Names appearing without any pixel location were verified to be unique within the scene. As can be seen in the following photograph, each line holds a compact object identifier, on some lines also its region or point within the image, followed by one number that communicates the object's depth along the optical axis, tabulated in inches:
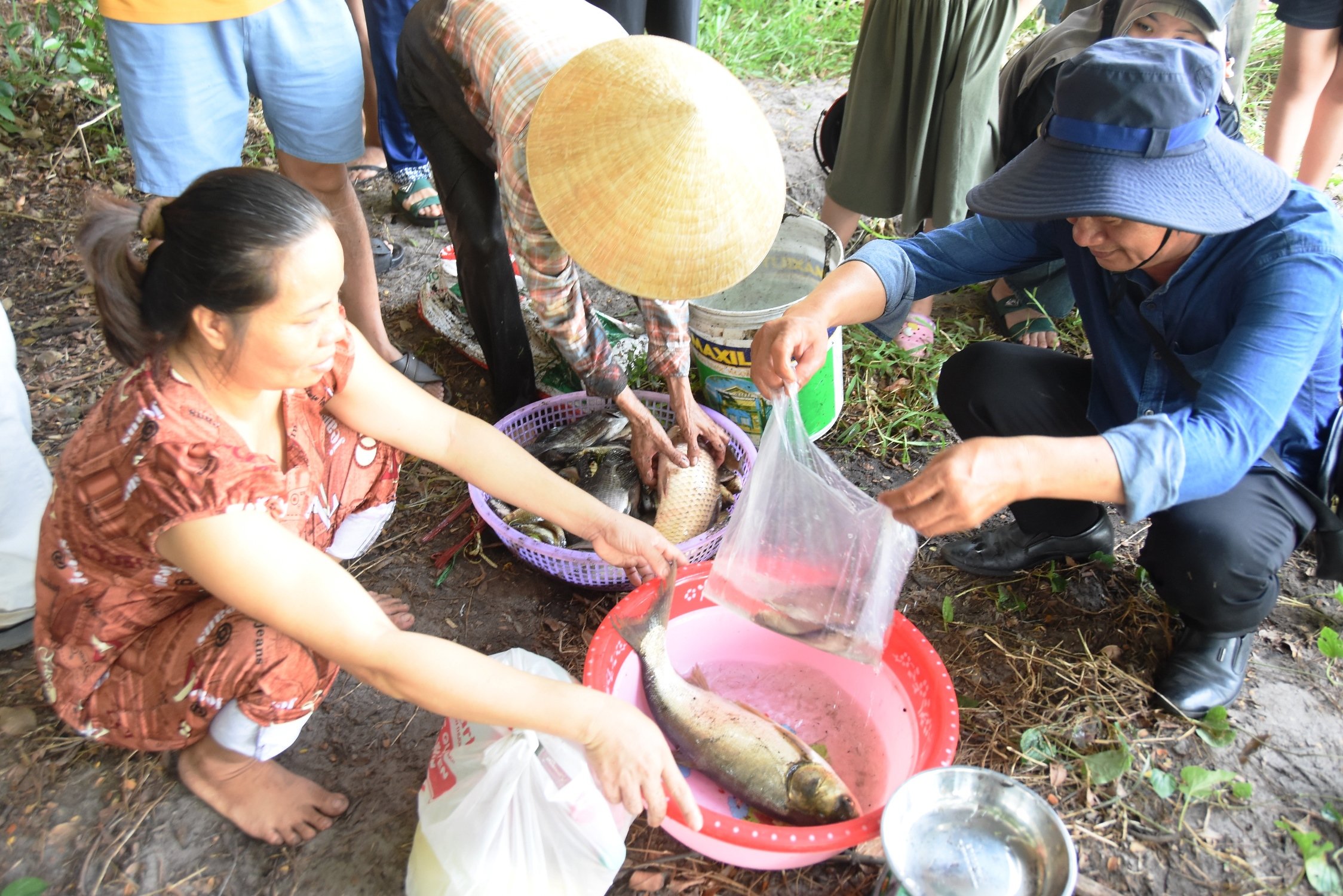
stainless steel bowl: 65.2
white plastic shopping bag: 68.3
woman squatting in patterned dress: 62.5
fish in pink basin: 78.9
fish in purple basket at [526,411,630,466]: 115.2
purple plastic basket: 98.7
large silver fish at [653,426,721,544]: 105.7
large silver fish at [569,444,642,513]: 108.4
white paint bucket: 114.2
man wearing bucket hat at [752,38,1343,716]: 65.0
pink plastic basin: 67.9
